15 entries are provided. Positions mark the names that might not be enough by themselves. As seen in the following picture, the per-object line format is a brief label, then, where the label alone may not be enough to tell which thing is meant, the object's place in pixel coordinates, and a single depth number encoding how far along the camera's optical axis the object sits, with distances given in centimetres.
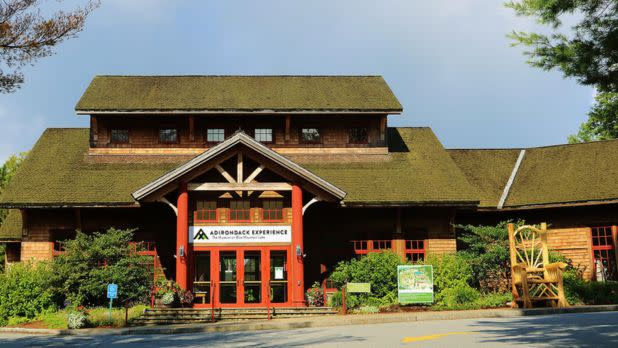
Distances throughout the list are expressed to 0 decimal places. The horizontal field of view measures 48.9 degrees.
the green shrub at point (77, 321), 2061
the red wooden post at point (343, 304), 2338
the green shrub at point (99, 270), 2409
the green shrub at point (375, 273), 2512
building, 2559
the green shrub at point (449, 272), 2550
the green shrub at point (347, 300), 2445
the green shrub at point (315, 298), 2511
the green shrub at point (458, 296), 2442
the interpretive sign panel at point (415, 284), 2436
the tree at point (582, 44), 1220
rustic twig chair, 2323
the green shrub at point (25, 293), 2291
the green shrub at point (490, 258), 2637
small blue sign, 2152
